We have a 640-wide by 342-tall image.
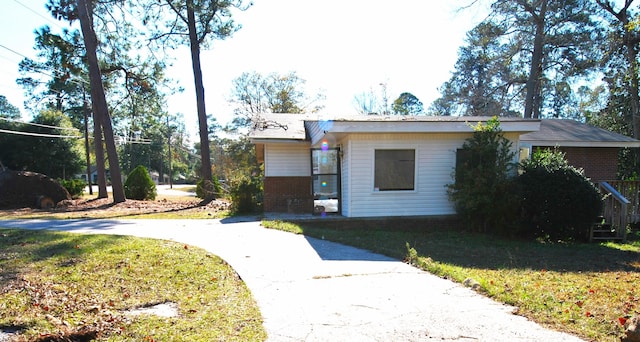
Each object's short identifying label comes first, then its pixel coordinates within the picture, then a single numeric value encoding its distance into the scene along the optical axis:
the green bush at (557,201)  8.92
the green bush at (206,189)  16.98
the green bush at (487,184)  9.20
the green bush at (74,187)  20.33
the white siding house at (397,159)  9.65
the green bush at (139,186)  19.05
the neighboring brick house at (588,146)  13.10
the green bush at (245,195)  12.59
